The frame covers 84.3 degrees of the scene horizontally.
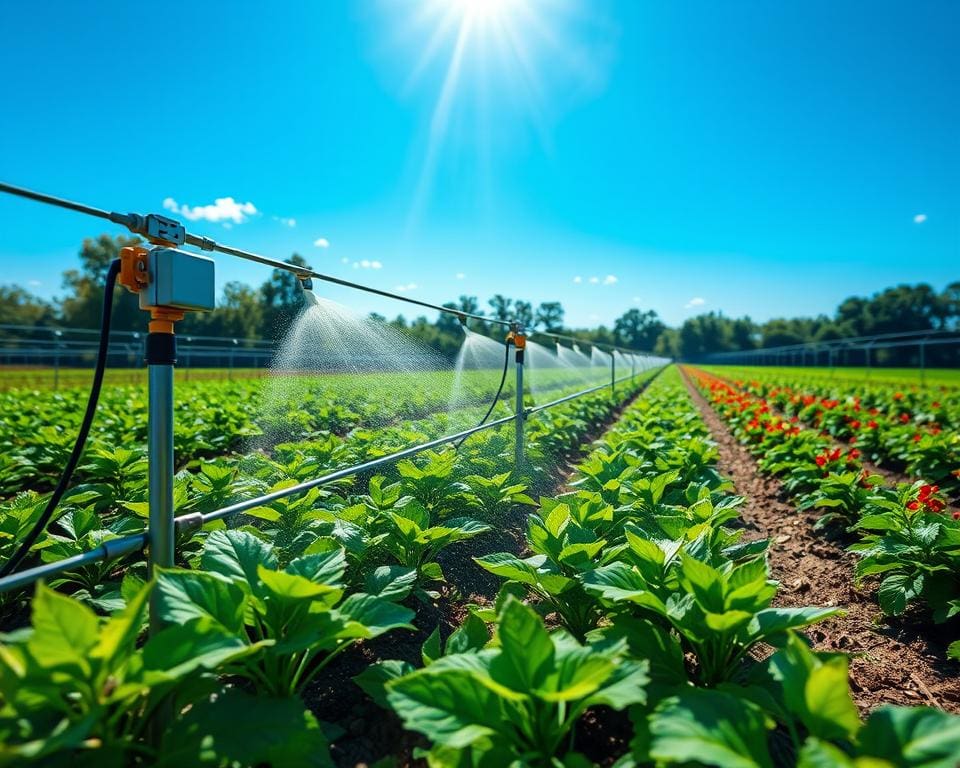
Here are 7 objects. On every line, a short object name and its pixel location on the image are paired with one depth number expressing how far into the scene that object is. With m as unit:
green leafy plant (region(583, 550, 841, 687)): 1.53
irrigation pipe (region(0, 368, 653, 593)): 1.23
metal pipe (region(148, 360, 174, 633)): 1.47
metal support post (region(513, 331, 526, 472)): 4.32
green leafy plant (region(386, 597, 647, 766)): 1.25
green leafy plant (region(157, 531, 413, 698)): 1.37
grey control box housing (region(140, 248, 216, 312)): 1.38
